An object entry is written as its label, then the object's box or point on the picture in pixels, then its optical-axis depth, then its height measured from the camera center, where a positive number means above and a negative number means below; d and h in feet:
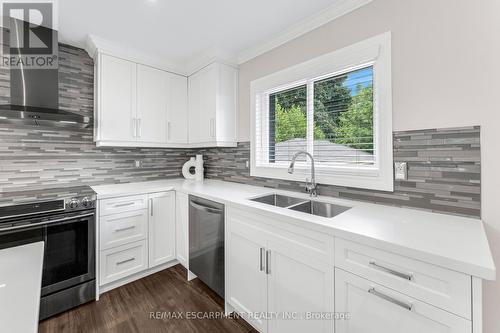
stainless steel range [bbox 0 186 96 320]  5.21 -1.68
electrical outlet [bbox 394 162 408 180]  4.67 -0.12
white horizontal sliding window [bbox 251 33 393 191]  5.00 +1.36
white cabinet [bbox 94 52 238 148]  7.64 +2.35
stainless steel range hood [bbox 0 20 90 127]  6.00 +2.15
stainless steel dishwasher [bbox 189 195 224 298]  6.14 -2.22
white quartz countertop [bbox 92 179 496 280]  2.60 -1.01
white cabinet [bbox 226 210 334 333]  3.96 -2.34
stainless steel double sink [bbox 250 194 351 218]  5.42 -1.03
